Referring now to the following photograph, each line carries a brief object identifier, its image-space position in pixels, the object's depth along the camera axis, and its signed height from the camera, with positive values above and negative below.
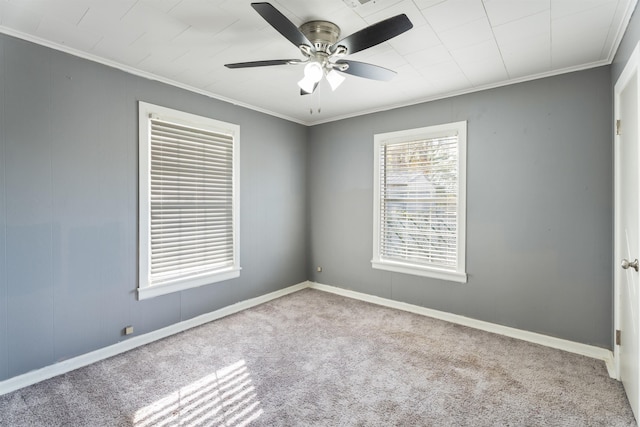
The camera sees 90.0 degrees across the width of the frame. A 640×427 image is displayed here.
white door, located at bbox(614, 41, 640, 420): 1.94 -0.12
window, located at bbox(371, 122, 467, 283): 3.54 +0.12
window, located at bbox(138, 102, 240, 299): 3.05 +0.11
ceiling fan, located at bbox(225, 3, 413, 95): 1.67 +1.00
